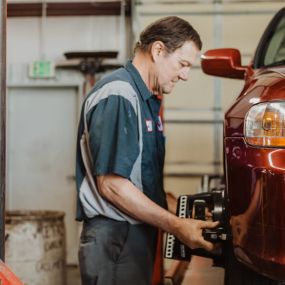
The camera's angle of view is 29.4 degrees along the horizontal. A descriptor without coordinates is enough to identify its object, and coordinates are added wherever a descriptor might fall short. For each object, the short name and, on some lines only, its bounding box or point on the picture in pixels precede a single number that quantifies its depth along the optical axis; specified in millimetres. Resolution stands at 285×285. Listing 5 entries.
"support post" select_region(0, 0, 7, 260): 1652
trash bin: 3955
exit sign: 5887
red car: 1470
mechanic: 1881
